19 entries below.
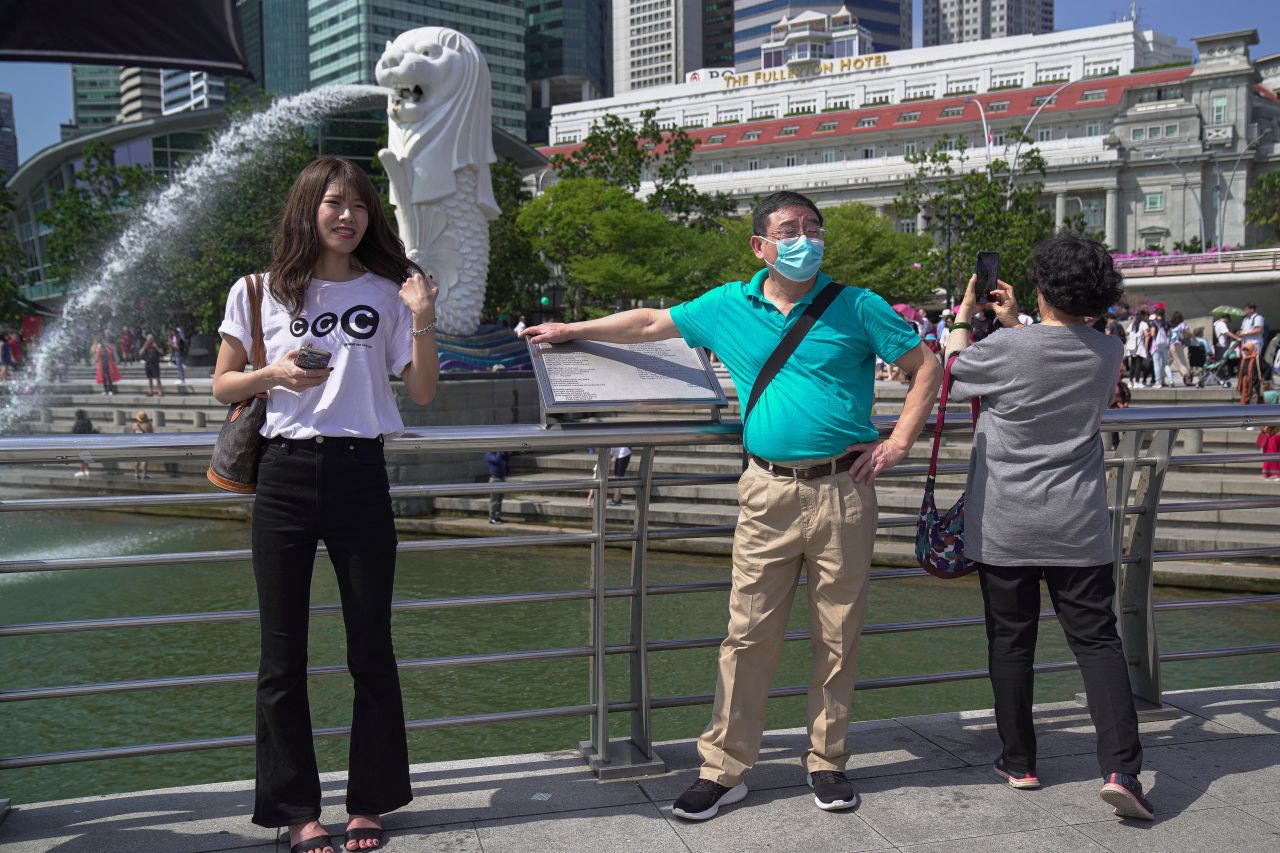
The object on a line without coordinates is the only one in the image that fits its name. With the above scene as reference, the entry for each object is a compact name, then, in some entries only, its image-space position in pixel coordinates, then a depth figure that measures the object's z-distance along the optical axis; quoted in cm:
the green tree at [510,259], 4138
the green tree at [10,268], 3812
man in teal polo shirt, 330
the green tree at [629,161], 4228
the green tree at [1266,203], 6862
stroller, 2312
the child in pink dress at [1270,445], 1215
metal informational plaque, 353
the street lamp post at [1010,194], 3684
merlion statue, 1703
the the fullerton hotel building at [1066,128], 7488
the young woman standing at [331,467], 298
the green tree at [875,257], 5209
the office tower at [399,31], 10512
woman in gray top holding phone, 338
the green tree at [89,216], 3841
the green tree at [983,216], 3731
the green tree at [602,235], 4156
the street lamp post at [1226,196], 7244
